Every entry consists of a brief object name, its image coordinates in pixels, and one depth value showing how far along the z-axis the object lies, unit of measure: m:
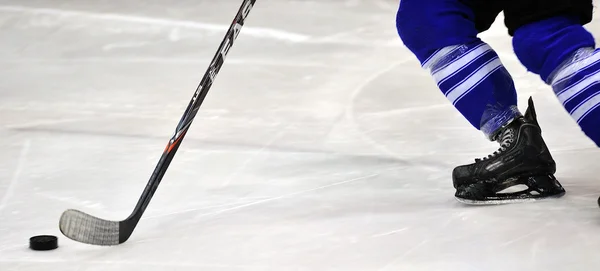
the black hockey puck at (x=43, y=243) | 9.23
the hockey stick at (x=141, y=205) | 9.19
